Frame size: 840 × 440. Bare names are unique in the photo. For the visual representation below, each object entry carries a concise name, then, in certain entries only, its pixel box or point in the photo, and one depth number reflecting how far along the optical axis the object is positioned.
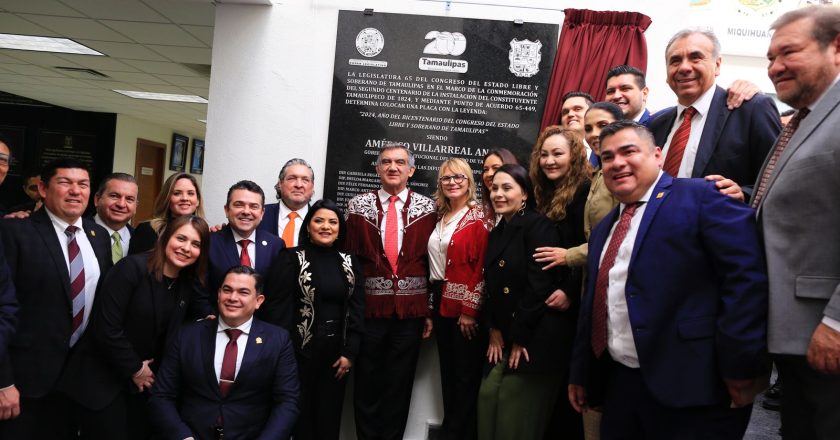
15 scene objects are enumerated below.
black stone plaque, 3.52
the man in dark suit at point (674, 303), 1.62
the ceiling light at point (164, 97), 8.91
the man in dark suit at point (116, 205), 2.97
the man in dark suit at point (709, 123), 2.11
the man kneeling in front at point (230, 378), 2.38
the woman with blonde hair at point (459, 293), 2.87
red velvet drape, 3.42
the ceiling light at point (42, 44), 6.07
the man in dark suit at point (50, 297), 2.37
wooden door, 11.86
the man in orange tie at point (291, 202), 3.10
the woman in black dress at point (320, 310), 2.81
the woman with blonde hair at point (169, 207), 2.88
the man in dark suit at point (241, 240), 2.76
